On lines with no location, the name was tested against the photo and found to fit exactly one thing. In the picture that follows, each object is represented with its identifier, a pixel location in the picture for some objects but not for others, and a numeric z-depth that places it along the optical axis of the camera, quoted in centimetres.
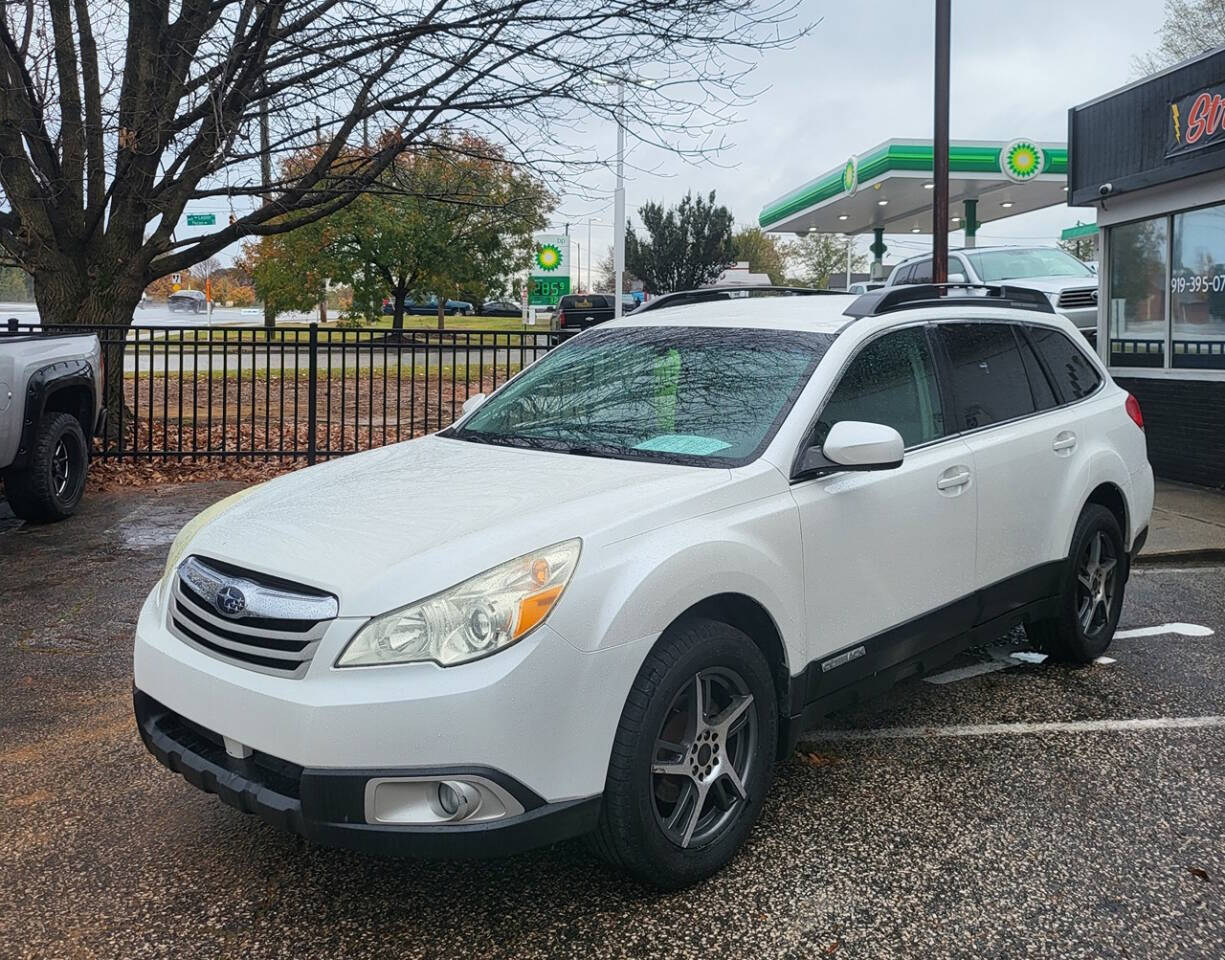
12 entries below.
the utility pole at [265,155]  1116
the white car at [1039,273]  1349
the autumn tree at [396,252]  2959
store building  1012
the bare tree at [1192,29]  3981
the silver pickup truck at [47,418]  767
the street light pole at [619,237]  2430
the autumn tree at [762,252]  6419
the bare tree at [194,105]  1070
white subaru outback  268
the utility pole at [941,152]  1120
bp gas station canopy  2181
